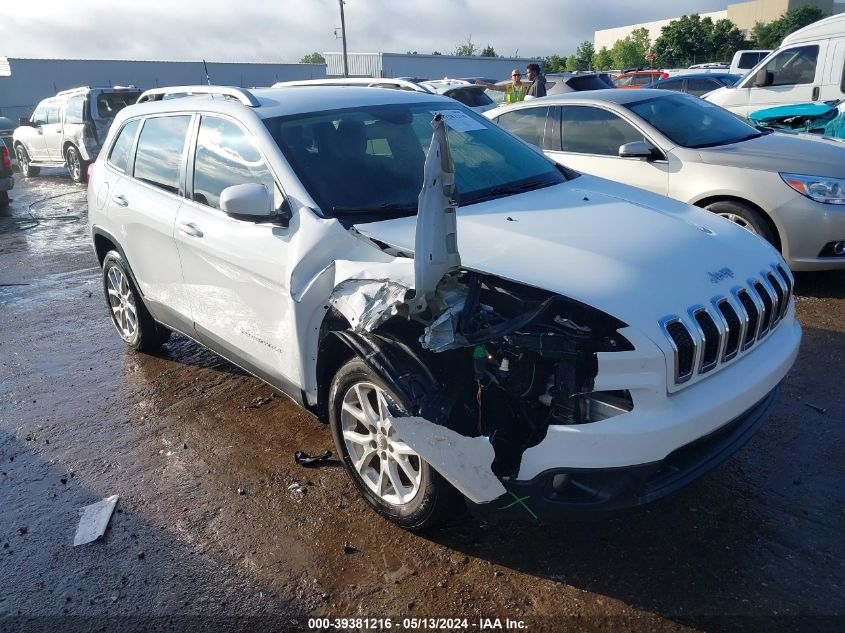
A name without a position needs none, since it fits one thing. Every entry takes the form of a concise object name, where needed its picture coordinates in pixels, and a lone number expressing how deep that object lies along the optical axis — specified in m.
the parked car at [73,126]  14.69
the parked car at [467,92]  13.47
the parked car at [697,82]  15.42
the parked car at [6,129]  22.64
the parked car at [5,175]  12.78
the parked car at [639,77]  23.50
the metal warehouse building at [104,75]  37.94
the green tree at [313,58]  107.94
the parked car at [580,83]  9.84
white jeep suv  2.50
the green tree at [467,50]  87.62
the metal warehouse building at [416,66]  49.59
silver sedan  5.43
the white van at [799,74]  9.62
